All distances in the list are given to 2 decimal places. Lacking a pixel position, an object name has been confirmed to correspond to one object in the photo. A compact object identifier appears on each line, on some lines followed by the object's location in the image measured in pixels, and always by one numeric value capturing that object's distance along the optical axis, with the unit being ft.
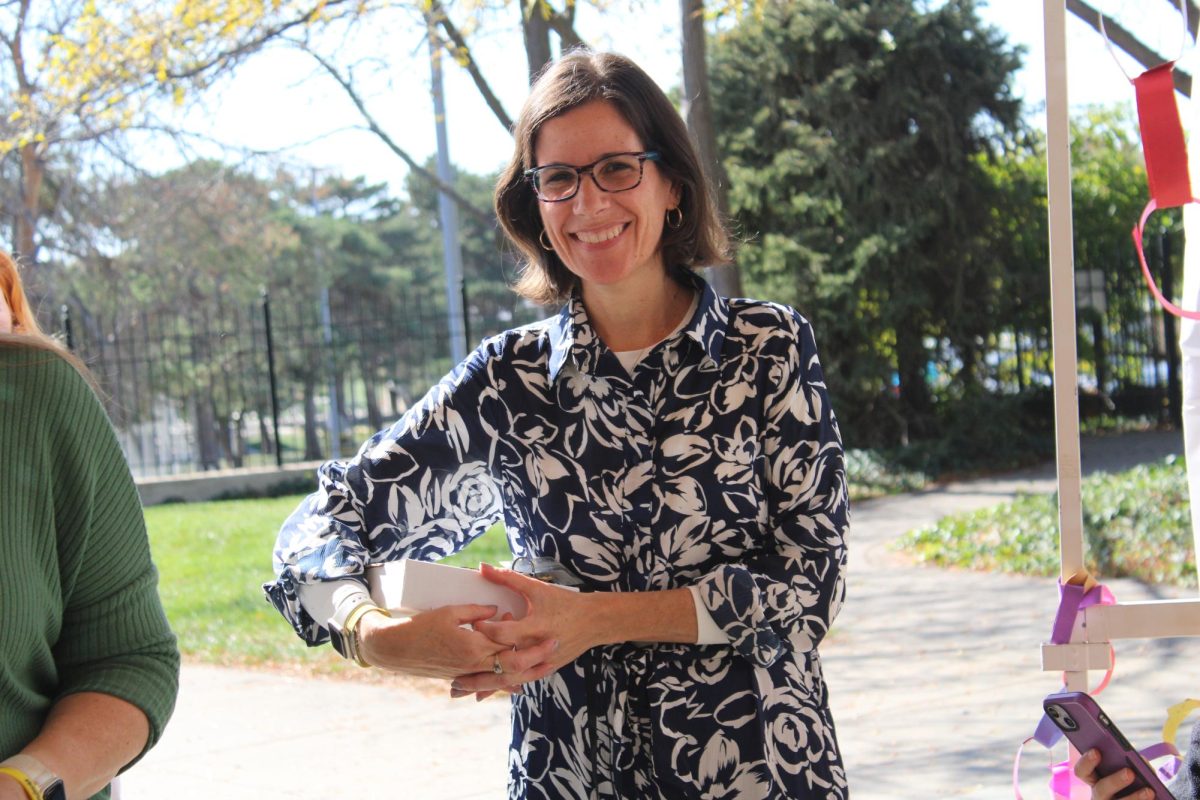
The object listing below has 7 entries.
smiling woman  7.62
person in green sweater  7.01
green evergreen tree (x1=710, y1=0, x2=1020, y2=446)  43.34
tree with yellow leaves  26.71
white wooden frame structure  7.82
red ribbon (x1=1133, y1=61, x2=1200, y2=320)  7.75
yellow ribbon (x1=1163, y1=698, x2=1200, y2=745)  7.77
